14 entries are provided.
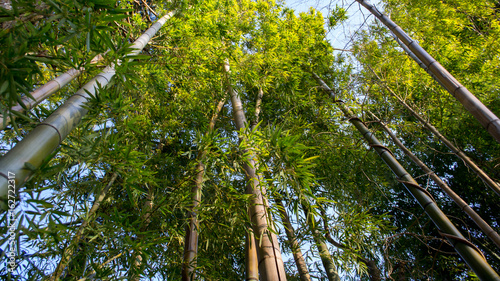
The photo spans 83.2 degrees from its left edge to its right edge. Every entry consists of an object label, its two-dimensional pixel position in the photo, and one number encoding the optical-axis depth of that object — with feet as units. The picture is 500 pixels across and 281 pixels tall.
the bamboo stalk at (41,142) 3.15
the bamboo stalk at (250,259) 6.27
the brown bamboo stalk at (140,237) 5.61
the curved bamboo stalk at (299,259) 8.15
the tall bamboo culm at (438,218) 4.88
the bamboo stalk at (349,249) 7.90
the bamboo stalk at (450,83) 4.59
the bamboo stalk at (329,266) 8.71
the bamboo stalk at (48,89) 5.02
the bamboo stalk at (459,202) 5.72
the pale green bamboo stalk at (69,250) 5.72
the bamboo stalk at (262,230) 5.26
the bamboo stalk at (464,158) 5.91
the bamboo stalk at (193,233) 6.61
